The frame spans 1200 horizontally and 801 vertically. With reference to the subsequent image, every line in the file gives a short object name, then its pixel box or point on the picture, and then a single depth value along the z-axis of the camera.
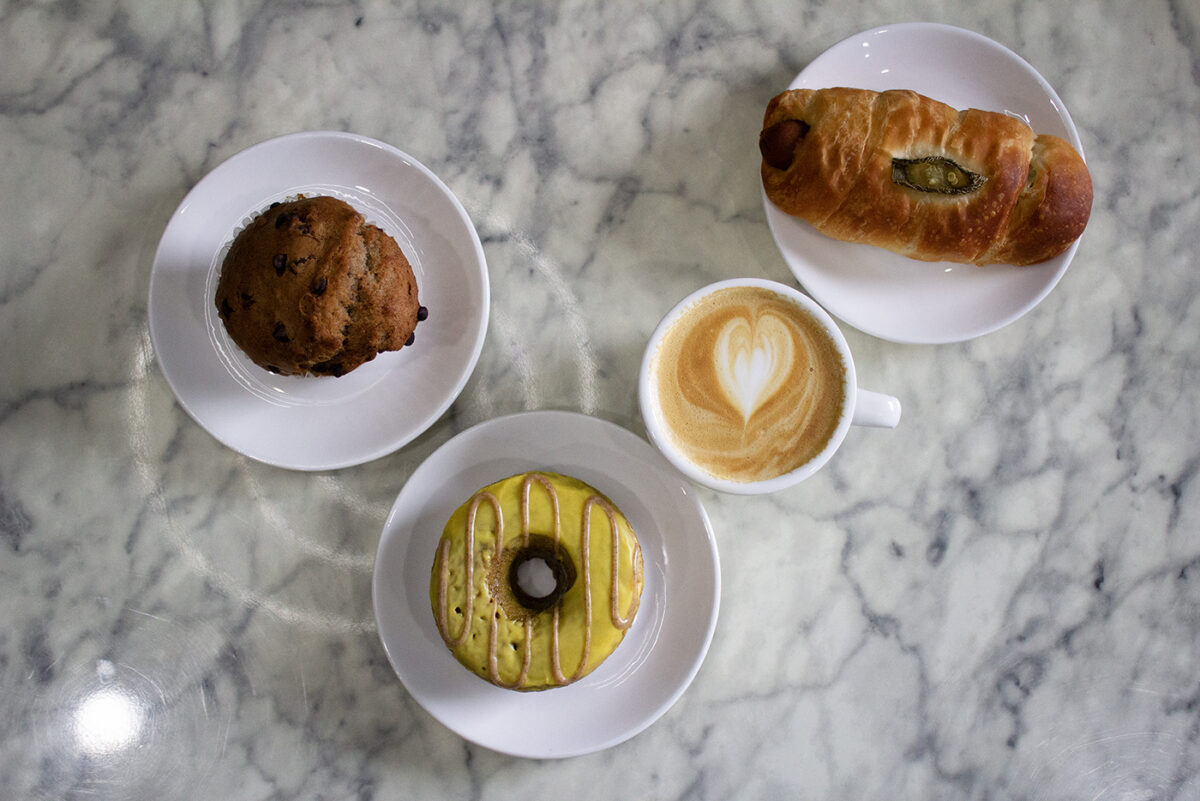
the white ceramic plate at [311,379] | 0.66
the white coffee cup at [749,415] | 0.64
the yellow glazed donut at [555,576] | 0.64
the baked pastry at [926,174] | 0.66
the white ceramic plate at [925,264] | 0.68
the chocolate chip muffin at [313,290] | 0.62
